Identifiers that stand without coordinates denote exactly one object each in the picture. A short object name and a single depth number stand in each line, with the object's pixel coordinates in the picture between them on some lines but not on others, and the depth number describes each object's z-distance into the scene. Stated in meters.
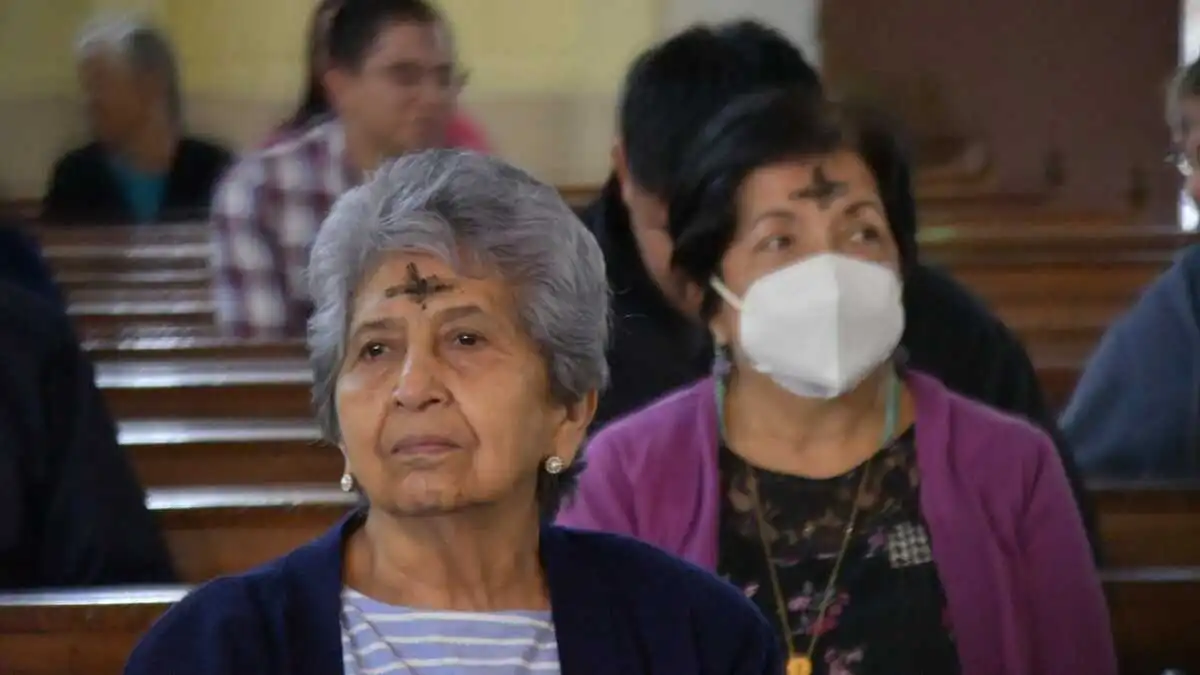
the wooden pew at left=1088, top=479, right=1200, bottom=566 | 4.48
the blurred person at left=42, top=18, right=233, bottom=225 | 9.48
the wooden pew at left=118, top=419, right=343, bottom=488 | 5.15
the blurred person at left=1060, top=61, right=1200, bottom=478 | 5.02
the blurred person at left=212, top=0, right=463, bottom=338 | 6.56
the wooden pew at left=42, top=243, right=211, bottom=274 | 8.87
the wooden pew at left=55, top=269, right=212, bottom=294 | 8.32
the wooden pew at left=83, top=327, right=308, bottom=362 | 6.08
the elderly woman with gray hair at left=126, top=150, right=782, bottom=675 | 2.60
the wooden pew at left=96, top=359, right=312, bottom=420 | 5.63
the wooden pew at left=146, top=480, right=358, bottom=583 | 4.51
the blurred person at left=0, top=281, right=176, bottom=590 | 4.25
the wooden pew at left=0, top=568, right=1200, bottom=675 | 3.63
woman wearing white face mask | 3.40
